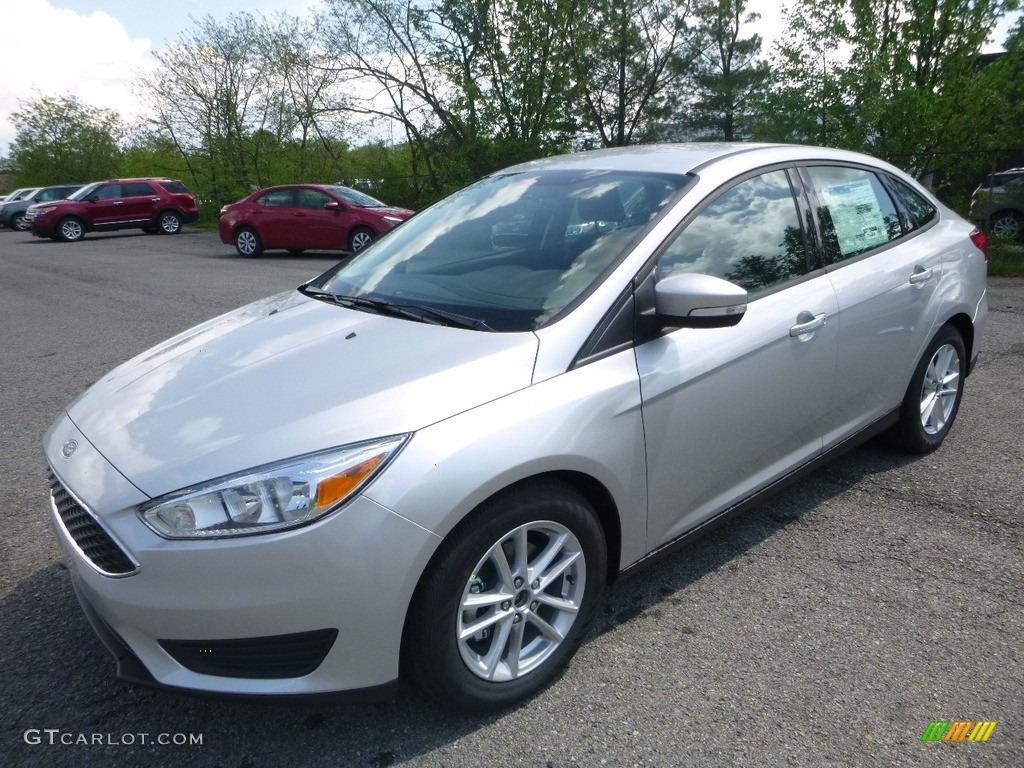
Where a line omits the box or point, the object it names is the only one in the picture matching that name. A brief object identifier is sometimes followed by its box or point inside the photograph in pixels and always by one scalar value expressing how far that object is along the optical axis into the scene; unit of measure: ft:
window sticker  12.12
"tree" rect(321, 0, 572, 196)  78.38
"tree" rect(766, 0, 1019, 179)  40.65
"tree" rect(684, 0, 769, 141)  118.32
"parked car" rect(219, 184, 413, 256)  55.67
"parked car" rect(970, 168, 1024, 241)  39.73
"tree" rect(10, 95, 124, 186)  153.48
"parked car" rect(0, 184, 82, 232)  104.17
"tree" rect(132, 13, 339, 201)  94.38
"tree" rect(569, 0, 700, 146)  98.48
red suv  82.69
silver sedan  6.94
